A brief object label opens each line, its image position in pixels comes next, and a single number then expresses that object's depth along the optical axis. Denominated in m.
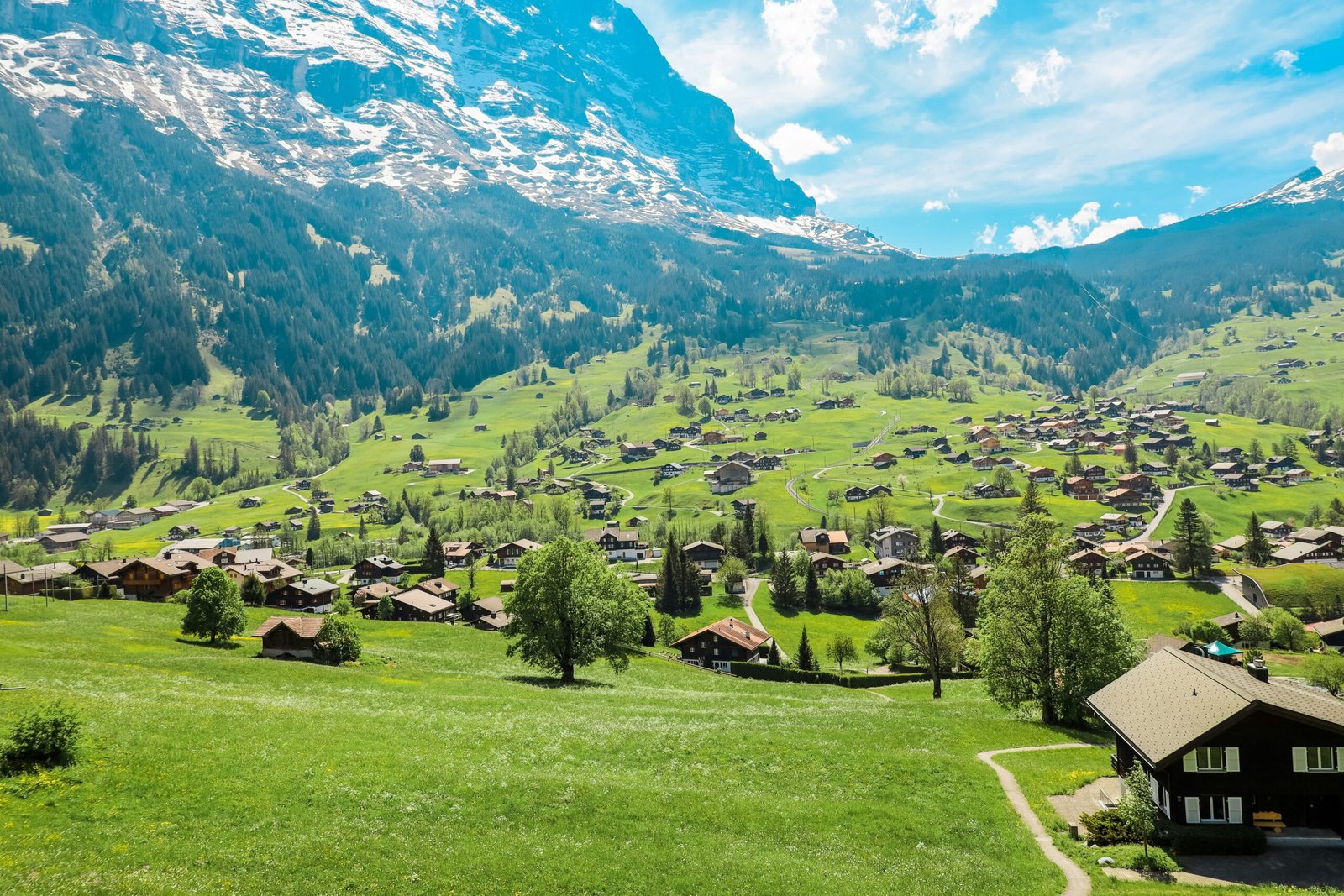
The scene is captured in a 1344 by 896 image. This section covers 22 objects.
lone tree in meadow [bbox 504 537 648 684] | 59.53
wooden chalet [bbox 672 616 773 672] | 101.00
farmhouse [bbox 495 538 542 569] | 171.00
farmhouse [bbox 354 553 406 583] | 151.50
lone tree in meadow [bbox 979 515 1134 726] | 45.75
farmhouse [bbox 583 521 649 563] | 187.25
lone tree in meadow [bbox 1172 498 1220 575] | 138.75
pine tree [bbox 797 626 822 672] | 92.06
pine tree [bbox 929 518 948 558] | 152.30
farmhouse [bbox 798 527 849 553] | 174.38
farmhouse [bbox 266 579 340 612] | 119.12
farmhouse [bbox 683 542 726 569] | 169.38
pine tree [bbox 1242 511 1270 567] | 143.75
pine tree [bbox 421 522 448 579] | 151.75
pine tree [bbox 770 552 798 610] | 135.12
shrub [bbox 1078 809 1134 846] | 29.83
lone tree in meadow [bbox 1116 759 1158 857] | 29.73
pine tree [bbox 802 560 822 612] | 135.62
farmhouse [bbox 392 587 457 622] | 116.31
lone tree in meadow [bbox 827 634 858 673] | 96.88
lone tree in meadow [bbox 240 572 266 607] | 102.75
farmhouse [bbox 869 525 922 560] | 173.12
